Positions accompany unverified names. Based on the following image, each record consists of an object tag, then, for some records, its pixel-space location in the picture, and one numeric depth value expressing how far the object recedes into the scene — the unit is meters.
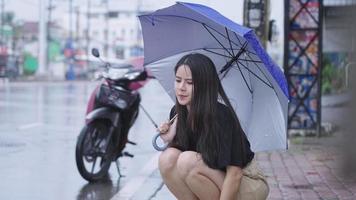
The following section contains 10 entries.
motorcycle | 7.60
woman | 4.34
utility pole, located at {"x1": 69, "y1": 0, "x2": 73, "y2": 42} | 74.66
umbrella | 4.71
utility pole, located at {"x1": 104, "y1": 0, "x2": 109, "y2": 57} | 91.05
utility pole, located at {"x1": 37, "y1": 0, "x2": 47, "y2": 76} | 52.88
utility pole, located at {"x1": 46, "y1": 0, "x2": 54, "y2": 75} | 55.77
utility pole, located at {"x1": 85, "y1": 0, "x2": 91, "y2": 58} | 73.75
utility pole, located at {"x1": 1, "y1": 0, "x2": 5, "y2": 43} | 59.72
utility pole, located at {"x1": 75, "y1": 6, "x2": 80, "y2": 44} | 81.14
